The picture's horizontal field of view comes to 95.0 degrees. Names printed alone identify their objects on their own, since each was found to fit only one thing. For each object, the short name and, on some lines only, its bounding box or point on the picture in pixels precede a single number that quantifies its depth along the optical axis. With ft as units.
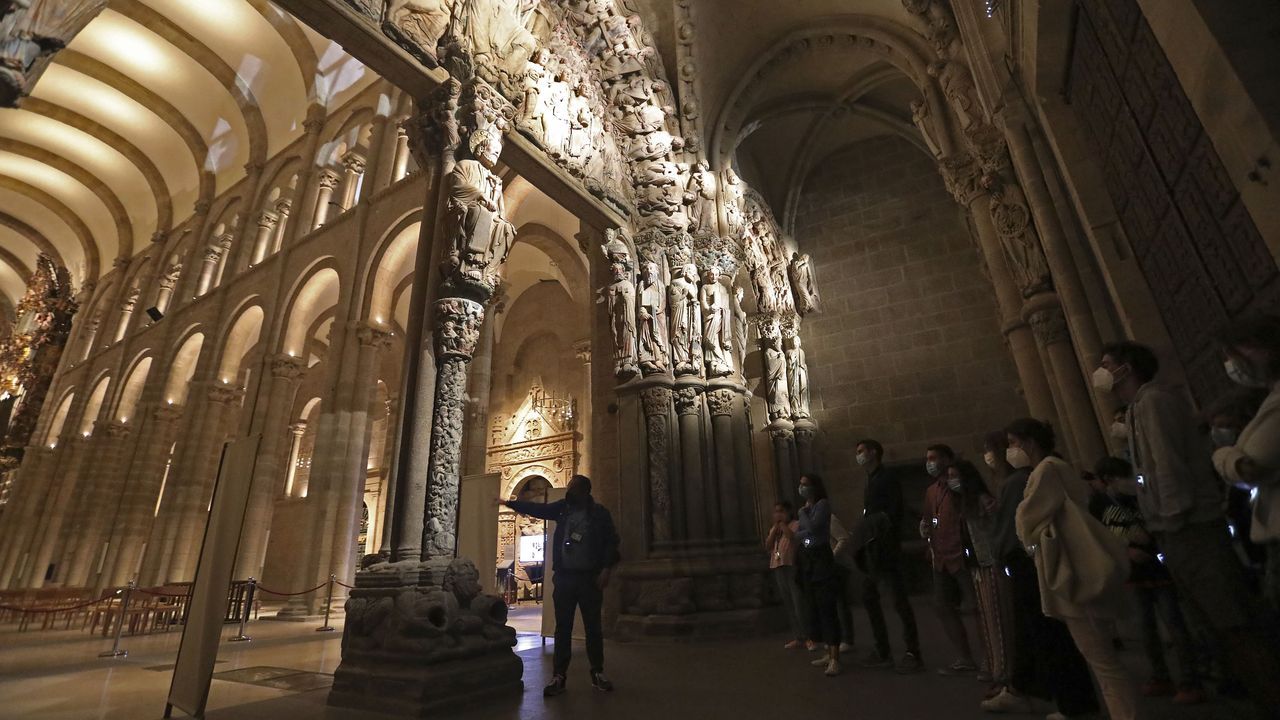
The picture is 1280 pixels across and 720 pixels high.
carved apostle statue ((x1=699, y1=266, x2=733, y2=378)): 24.86
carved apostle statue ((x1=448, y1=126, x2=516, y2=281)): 14.90
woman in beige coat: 6.21
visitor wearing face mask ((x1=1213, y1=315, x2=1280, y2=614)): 5.24
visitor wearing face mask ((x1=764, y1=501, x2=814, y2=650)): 16.74
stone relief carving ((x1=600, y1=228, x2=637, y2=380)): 23.50
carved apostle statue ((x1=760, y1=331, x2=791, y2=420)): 36.09
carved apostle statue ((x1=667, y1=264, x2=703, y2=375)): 24.06
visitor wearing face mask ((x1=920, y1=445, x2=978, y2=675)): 10.55
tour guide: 11.53
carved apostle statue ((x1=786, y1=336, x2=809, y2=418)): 37.01
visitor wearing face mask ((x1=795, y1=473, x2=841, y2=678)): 12.32
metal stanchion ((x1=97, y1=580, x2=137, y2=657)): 19.40
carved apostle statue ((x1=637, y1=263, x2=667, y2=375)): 23.54
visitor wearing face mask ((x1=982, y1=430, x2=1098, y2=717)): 7.79
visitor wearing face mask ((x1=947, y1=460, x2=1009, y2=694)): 9.32
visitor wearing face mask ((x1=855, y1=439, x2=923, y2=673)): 11.82
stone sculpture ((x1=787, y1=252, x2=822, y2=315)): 39.17
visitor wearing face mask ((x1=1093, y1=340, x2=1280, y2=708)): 5.95
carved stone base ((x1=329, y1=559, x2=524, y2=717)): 10.40
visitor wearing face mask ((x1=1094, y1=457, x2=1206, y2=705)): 8.50
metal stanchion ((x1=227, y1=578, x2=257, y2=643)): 23.66
